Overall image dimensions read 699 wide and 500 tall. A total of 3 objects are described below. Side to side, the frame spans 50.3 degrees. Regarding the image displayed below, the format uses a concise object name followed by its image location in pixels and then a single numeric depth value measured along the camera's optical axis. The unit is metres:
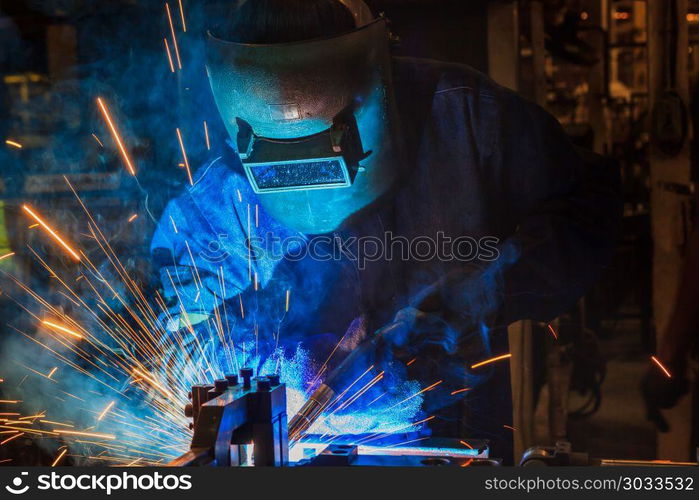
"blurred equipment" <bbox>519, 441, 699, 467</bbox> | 1.76
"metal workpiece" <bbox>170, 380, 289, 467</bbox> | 1.58
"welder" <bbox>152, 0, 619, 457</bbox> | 1.92
